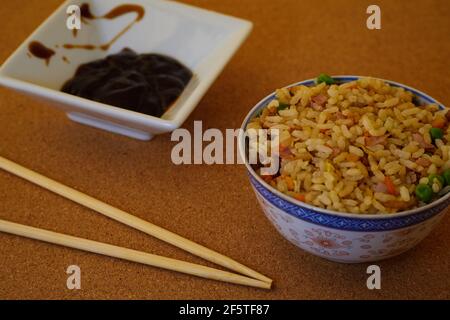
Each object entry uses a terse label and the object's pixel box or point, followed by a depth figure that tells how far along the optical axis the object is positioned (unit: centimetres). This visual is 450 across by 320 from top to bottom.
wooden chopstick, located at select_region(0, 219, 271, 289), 74
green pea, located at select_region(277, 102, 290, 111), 79
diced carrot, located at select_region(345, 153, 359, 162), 69
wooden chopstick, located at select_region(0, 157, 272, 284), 75
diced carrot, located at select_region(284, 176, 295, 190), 69
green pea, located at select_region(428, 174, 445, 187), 66
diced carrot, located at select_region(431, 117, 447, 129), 74
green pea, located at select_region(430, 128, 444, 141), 72
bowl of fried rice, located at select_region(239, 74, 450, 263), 65
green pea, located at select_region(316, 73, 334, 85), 82
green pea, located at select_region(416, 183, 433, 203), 65
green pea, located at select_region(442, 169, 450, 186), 67
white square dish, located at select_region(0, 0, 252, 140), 89
